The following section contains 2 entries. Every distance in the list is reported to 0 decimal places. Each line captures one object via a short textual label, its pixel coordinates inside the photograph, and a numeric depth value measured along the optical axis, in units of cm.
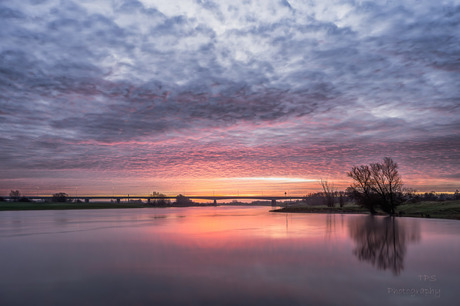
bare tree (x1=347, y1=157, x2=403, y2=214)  6309
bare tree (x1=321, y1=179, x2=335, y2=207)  10475
